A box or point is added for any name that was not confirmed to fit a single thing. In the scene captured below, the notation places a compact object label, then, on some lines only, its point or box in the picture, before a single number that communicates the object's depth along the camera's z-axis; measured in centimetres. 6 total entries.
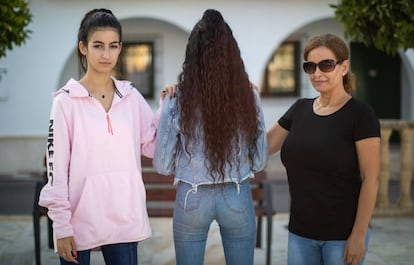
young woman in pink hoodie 245
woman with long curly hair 254
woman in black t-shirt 250
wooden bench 493
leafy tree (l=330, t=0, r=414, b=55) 504
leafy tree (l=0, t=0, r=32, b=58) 467
